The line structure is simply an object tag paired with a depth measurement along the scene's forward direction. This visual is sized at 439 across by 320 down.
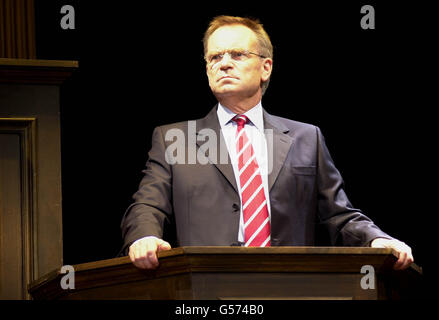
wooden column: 7.40
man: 6.49
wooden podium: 5.27
